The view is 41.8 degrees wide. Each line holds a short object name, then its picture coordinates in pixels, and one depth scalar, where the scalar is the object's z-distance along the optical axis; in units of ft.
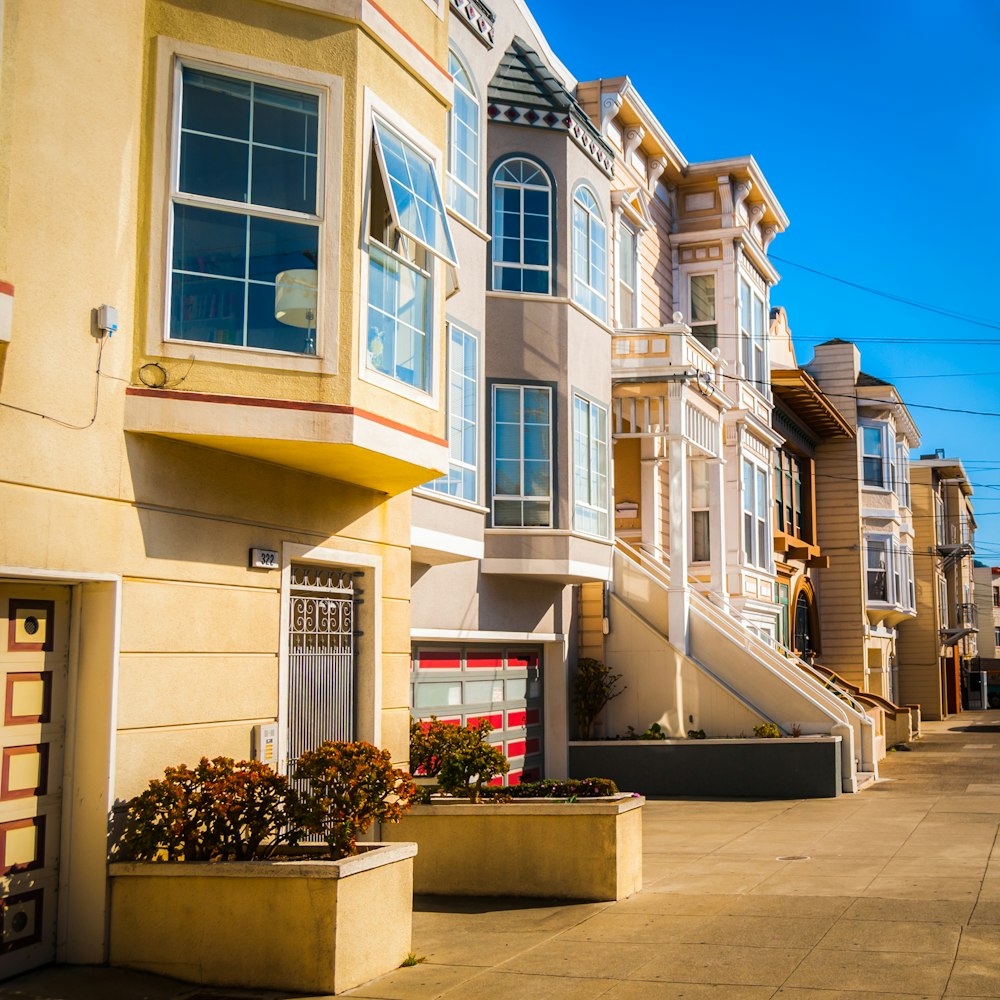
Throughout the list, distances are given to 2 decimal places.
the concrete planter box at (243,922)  25.48
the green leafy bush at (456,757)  37.91
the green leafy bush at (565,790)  36.88
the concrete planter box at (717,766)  62.80
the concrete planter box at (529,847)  35.40
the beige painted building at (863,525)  122.21
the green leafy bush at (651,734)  65.57
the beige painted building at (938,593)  158.61
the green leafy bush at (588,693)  65.21
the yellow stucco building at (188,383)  25.02
